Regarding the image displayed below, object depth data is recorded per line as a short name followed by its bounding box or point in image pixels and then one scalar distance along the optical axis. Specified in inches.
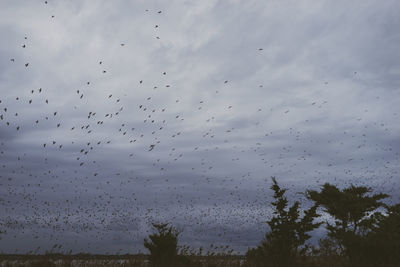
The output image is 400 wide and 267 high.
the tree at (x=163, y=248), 695.1
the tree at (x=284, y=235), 636.1
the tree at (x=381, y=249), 643.5
